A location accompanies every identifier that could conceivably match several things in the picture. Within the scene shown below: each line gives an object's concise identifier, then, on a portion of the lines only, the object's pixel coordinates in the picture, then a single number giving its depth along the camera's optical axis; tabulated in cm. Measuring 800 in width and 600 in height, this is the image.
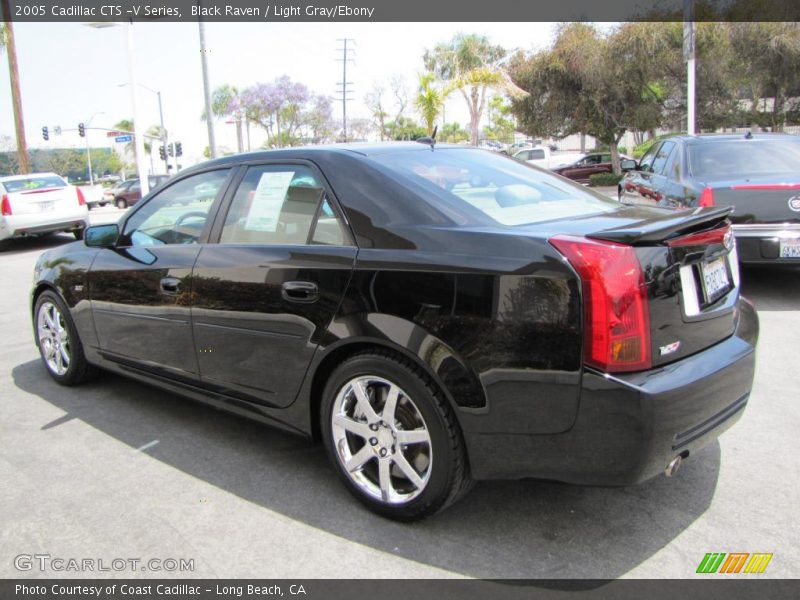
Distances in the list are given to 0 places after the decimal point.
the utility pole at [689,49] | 1568
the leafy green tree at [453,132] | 8031
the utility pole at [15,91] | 2695
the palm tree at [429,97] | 2678
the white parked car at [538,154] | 3077
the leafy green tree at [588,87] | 2673
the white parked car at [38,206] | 1303
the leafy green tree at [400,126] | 5617
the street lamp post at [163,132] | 4222
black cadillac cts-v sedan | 233
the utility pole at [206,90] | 1939
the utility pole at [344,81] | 5256
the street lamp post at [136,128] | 1794
